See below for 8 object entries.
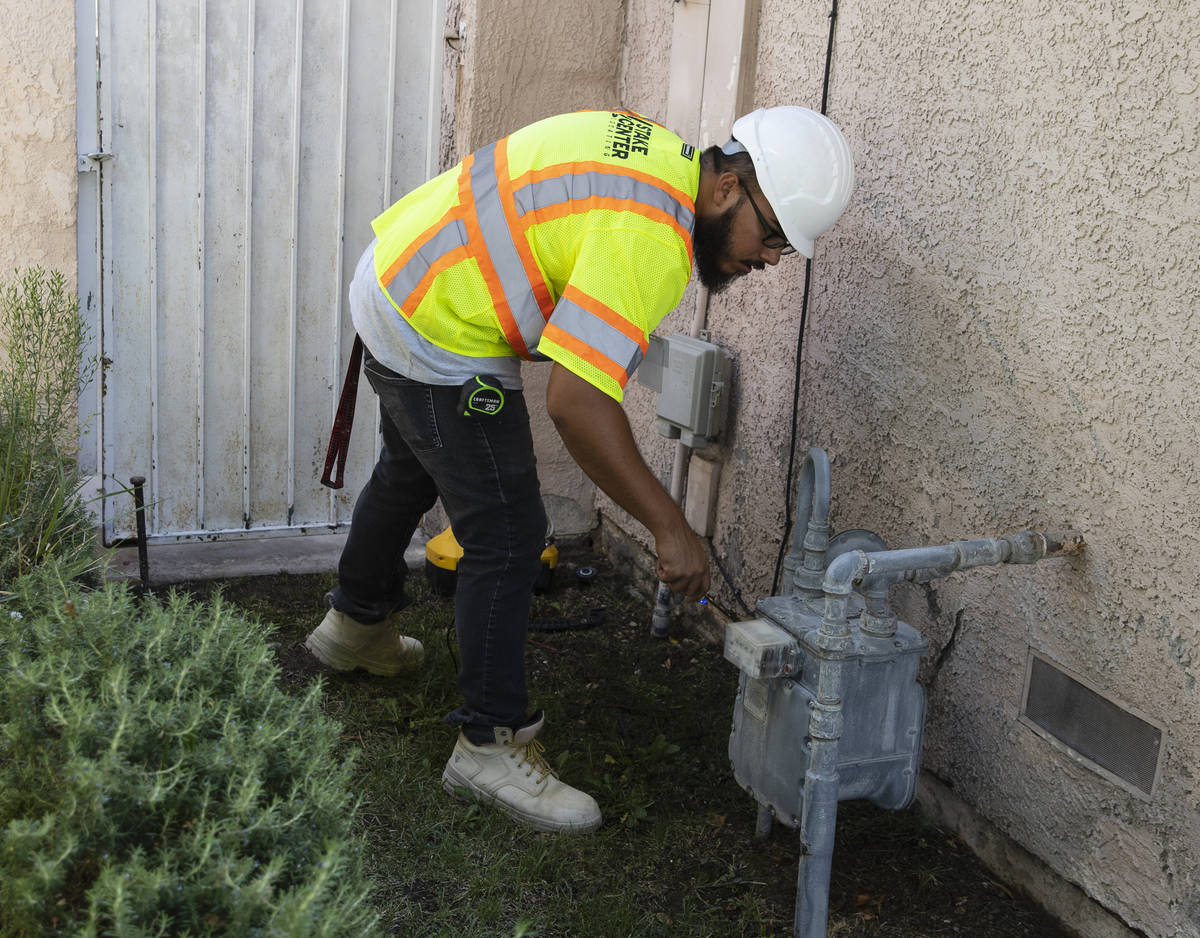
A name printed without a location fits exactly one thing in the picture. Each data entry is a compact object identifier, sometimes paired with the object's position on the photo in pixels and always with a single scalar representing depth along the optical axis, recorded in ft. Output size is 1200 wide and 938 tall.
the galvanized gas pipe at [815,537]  8.91
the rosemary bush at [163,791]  4.80
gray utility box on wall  12.30
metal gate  13.00
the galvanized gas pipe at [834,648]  7.84
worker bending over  8.08
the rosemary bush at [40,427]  10.00
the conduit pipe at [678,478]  12.87
